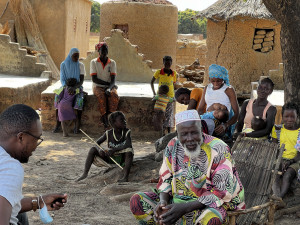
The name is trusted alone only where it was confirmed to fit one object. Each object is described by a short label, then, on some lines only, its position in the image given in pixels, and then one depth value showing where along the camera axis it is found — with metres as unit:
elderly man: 3.41
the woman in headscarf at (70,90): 8.81
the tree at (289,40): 5.46
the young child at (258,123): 5.42
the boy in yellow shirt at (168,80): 8.71
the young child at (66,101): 8.81
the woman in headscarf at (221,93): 5.61
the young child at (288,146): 4.86
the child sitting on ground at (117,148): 5.88
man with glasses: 2.34
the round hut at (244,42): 13.35
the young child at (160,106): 8.78
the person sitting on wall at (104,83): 8.91
